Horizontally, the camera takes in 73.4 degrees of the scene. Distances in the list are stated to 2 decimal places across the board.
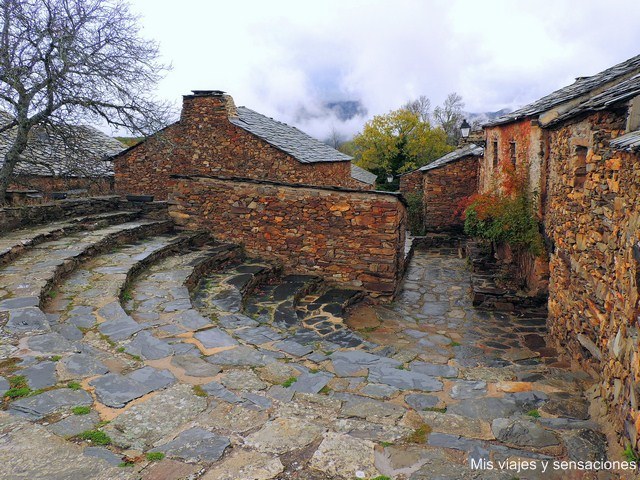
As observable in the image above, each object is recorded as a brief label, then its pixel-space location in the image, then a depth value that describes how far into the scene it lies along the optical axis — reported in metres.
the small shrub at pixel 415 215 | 19.50
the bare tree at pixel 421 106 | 54.58
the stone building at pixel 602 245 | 3.09
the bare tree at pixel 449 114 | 52.75
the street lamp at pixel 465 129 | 23.34
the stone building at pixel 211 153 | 13.45
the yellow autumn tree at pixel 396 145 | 32.31
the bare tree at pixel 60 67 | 8.48
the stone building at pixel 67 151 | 9.39
